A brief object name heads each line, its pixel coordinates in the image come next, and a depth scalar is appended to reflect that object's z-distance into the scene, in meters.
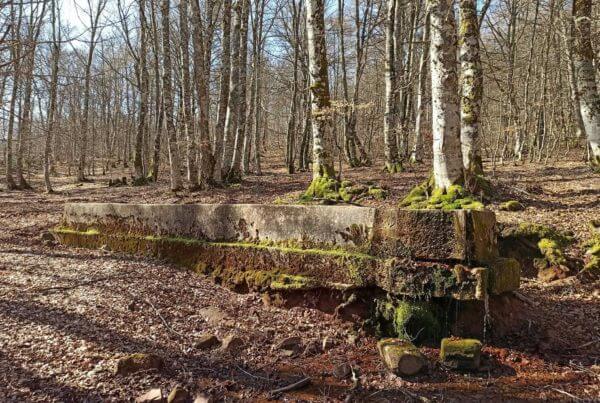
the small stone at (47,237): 7.84
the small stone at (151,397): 3.37
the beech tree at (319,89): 8.56
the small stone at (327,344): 4.40
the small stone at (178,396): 3.42
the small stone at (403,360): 3.85
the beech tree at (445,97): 6.56
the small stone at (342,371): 3.86
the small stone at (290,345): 4.34
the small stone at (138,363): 3.72
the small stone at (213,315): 4.86
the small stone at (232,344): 4.30
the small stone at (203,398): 3.43
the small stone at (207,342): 4.32
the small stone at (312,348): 4.29
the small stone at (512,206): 7.43
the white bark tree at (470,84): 7.69
